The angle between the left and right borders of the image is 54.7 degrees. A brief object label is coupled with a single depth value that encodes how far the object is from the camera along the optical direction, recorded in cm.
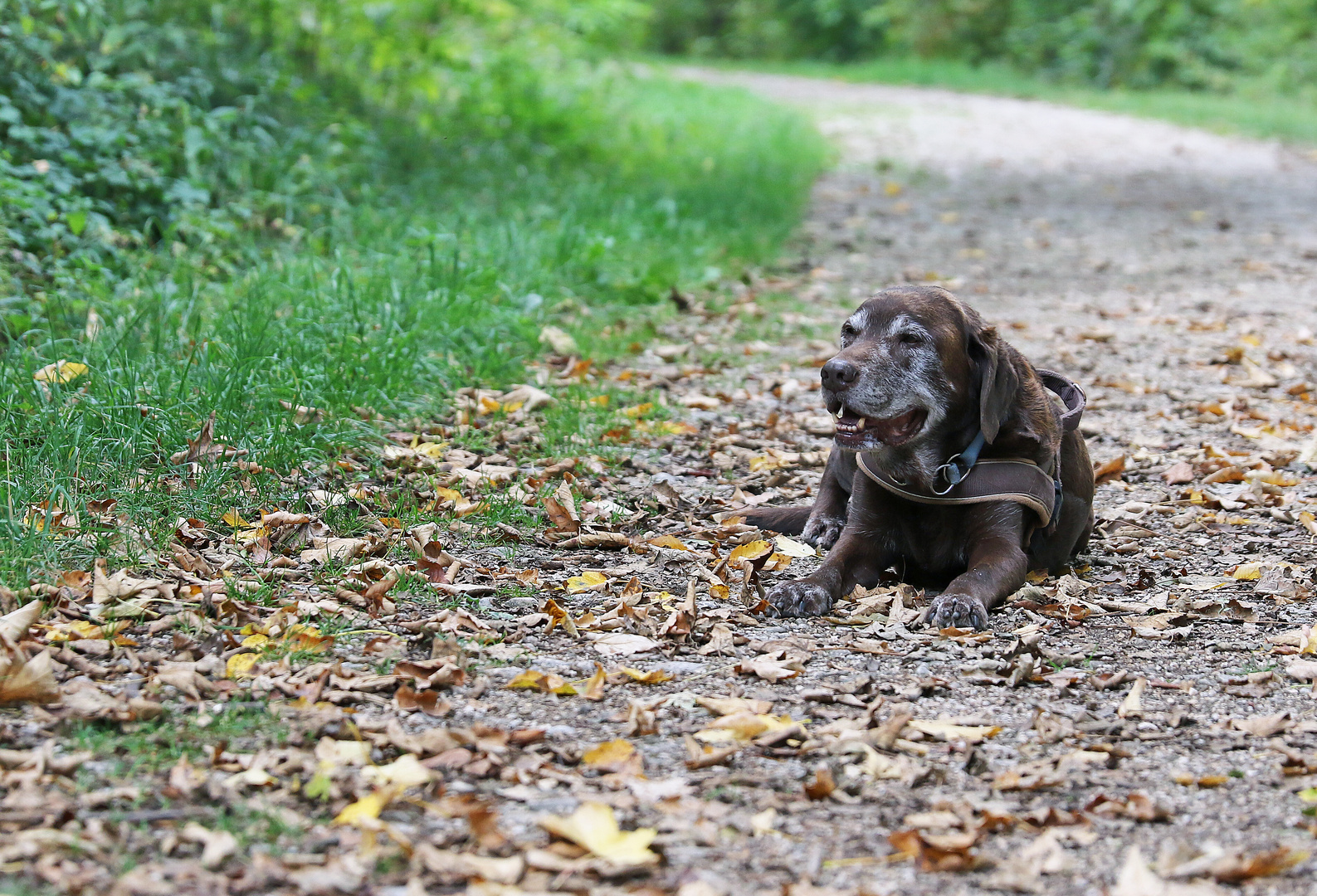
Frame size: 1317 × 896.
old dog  409
